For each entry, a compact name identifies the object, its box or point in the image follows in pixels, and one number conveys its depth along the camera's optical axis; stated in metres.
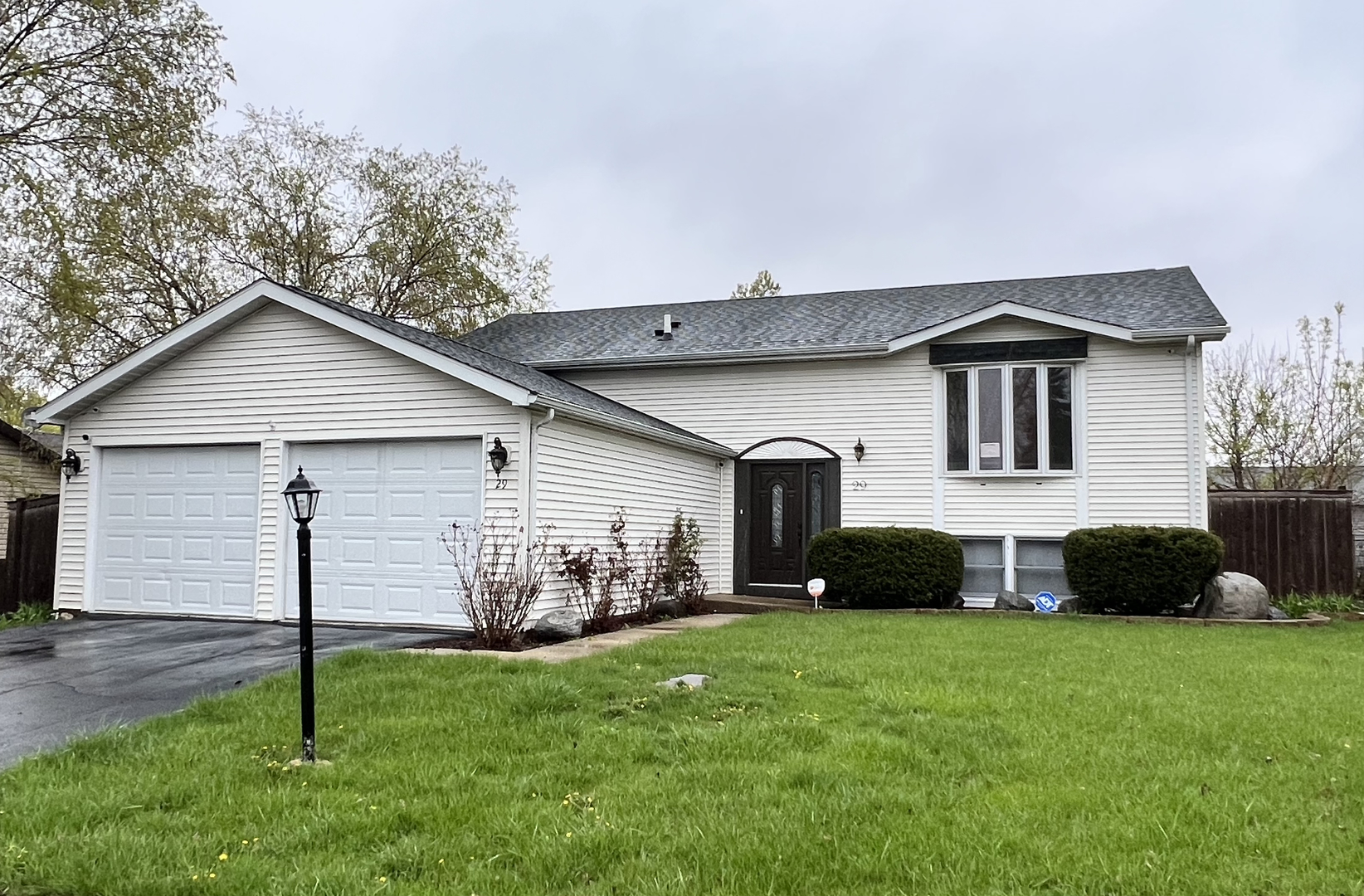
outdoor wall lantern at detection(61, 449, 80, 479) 11.91
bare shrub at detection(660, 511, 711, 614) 13.20
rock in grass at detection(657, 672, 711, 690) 6.52
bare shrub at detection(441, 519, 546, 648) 9.30
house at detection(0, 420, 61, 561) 20.27
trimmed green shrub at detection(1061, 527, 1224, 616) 12.07
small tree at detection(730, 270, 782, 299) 37.91
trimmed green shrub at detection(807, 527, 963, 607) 13.11
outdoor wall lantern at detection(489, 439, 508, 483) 10.12
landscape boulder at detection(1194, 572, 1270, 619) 11.78
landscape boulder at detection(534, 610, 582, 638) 9.74
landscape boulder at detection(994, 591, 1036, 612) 13.30
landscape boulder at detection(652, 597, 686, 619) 12.74
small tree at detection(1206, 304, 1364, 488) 21.72
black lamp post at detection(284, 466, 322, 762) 4.98
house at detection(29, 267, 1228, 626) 10.72
